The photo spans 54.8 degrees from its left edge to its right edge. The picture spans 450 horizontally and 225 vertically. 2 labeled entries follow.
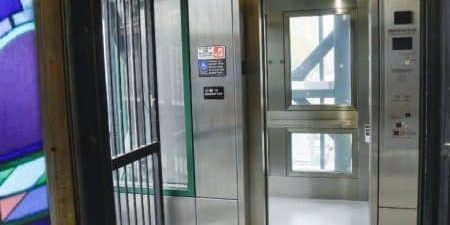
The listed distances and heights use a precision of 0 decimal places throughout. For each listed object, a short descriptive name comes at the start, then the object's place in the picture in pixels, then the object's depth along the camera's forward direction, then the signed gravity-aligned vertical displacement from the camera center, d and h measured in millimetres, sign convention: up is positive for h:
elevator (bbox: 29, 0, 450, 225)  1240 -215
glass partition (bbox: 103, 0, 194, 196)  2010 +30
